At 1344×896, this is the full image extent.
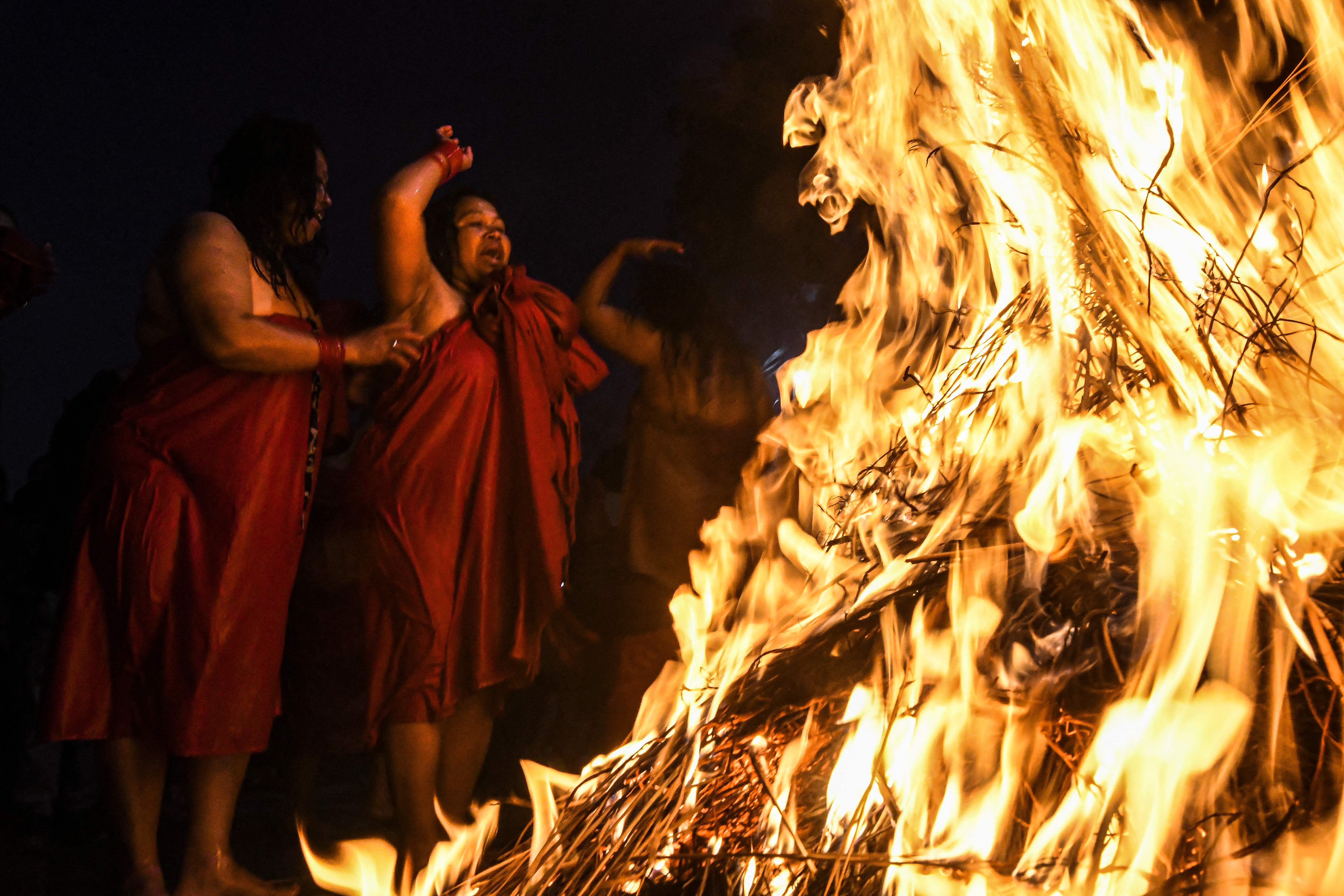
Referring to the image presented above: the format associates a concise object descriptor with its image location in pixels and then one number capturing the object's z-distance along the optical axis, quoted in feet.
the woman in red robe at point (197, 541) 6.27
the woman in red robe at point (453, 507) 6.95
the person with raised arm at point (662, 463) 8.89
